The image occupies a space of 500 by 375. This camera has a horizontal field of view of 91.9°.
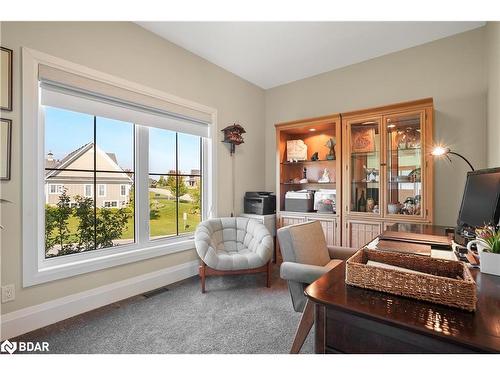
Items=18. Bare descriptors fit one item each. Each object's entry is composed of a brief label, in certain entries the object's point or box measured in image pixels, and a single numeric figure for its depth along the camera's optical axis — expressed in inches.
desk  25.8
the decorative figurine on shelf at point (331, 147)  129.0
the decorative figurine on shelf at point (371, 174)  112.3
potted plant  41.6
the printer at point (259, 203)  136.3
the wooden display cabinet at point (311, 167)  118.9
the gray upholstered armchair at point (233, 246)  100.1
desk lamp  83.4
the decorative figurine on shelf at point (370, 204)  111.7
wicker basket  30.1
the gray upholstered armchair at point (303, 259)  59.1
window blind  76.8
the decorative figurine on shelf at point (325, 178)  132.2
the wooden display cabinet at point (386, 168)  98.3
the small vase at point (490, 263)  41.4
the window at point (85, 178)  83.0
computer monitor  49.6
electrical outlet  68.3
